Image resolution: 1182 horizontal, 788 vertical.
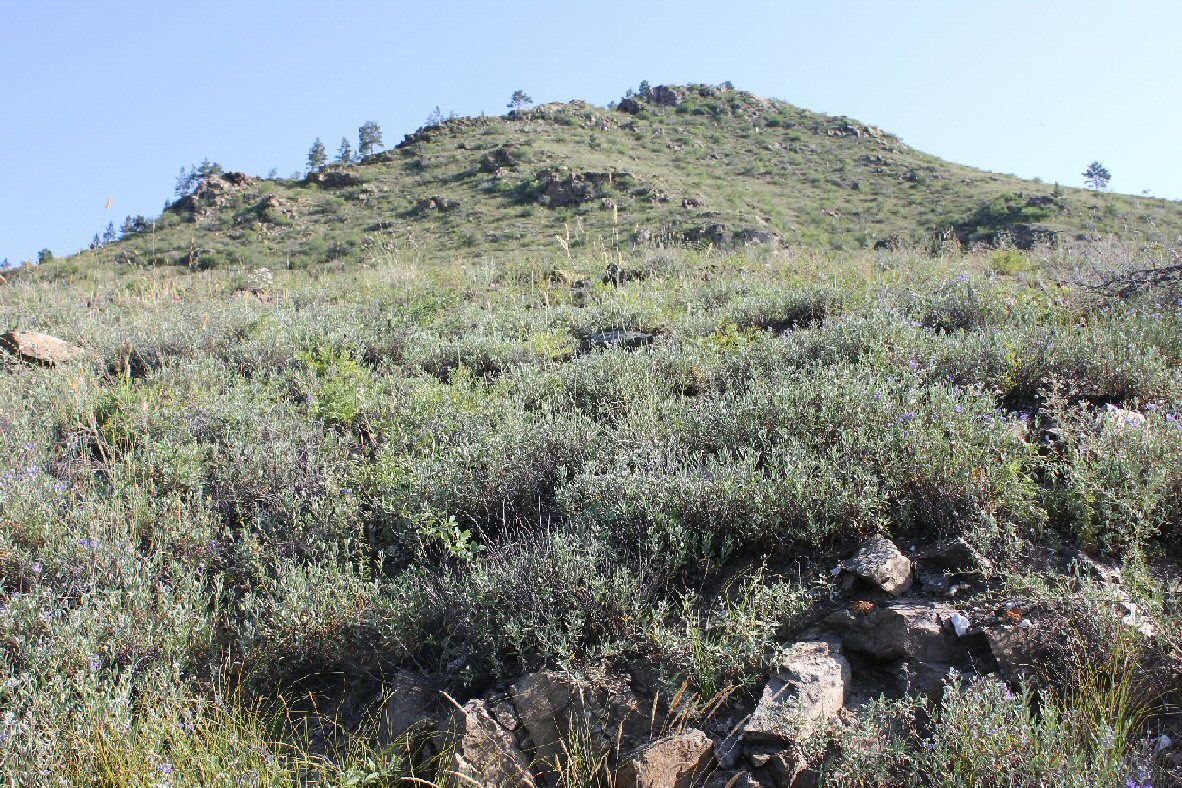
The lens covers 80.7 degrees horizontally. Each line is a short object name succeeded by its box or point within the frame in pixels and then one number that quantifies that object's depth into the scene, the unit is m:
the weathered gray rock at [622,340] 6.19
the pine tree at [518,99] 52.22
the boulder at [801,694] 2.20
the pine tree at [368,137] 47.03
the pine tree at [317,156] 47.91
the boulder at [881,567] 2.65
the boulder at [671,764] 2.20
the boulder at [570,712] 2.38
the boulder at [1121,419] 3.00
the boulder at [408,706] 2.52
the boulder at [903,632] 2.42
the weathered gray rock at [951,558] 2.69
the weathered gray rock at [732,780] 2.15
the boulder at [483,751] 2.28
